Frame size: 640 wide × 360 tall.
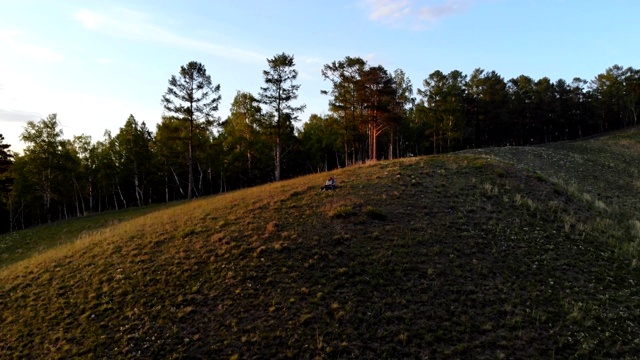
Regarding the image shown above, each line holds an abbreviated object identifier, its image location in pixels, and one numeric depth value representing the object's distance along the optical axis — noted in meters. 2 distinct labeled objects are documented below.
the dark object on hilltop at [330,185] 25.21
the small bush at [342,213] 19.41
